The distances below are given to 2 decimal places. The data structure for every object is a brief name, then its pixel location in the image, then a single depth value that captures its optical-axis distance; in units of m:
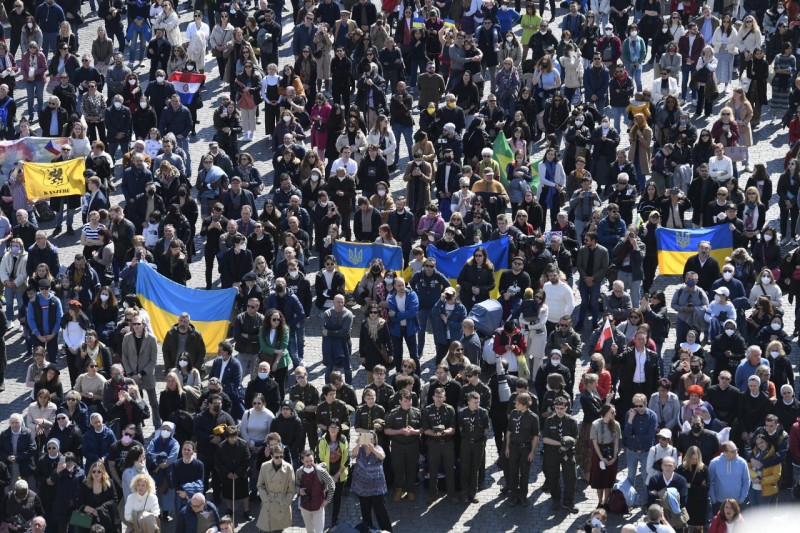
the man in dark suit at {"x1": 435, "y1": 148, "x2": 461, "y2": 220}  31.22
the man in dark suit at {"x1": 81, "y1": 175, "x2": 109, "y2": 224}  30.42
